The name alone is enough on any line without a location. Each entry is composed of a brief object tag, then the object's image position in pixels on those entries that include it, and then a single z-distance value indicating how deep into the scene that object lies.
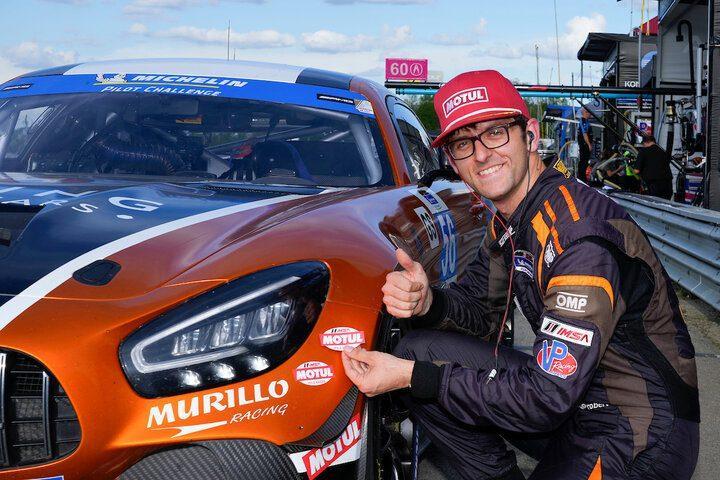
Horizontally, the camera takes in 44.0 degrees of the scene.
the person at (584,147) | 23.34
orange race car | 1.78
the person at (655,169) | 15.84
